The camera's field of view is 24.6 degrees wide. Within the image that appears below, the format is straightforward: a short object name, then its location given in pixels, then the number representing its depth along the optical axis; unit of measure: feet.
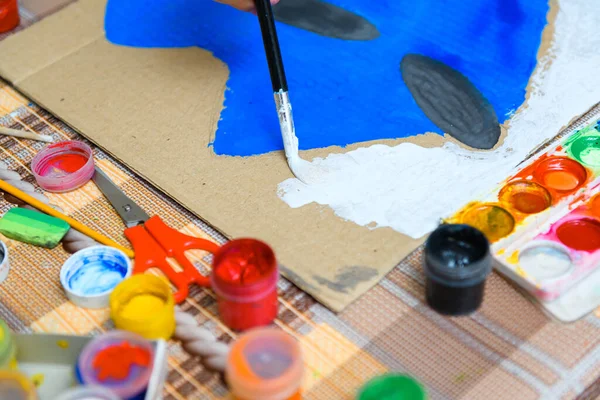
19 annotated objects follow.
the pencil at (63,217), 2.55
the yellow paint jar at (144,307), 2.33
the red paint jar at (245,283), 2.33
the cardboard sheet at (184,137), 2.51
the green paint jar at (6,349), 2.28
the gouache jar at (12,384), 2.20
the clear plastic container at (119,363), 2.23
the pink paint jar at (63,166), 2.68
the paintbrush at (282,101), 2.58
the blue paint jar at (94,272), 2.47
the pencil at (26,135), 2.84
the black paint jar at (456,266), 2.32
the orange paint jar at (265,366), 2.17
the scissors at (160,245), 2.48
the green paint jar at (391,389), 2.19
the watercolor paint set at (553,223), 2.40
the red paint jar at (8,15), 3.19
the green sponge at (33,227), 2.57
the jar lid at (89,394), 2.18
